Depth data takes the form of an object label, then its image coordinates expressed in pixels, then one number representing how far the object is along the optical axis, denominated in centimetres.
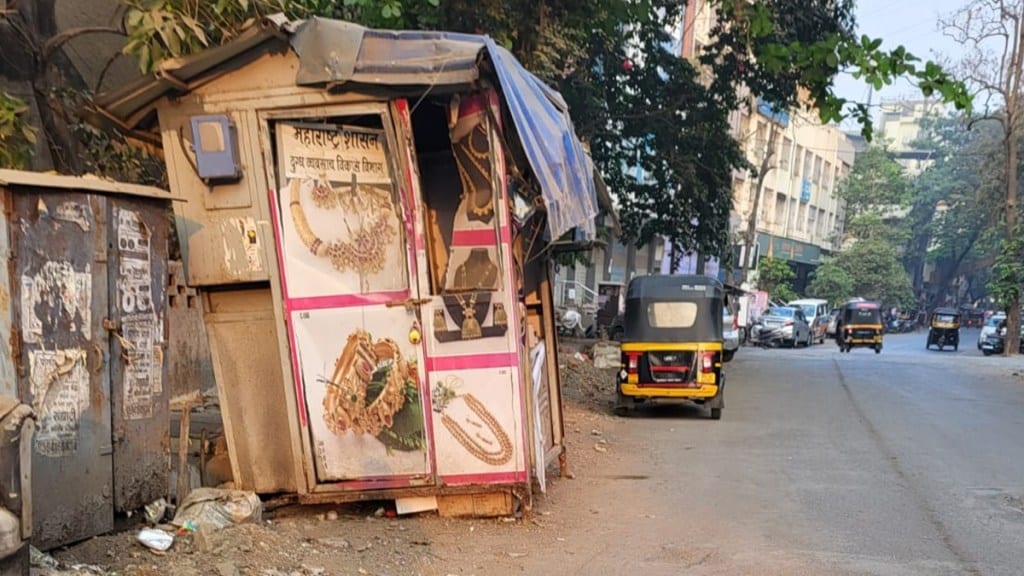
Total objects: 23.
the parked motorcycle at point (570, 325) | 2433
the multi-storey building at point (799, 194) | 4938
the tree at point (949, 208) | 5244
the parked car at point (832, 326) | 4599
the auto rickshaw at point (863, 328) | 3409
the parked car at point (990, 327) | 3572
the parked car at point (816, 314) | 3984
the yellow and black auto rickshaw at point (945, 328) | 3700
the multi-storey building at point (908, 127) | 7012
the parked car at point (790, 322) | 3531
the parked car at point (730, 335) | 2163
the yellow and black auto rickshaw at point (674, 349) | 1184
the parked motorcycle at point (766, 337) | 3534
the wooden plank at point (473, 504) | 591
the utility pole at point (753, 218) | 3506
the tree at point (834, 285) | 5291
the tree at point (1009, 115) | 2677
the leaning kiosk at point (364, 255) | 556
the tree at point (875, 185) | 5500
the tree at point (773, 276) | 4691
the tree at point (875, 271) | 5316
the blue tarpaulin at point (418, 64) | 524
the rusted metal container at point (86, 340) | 428
